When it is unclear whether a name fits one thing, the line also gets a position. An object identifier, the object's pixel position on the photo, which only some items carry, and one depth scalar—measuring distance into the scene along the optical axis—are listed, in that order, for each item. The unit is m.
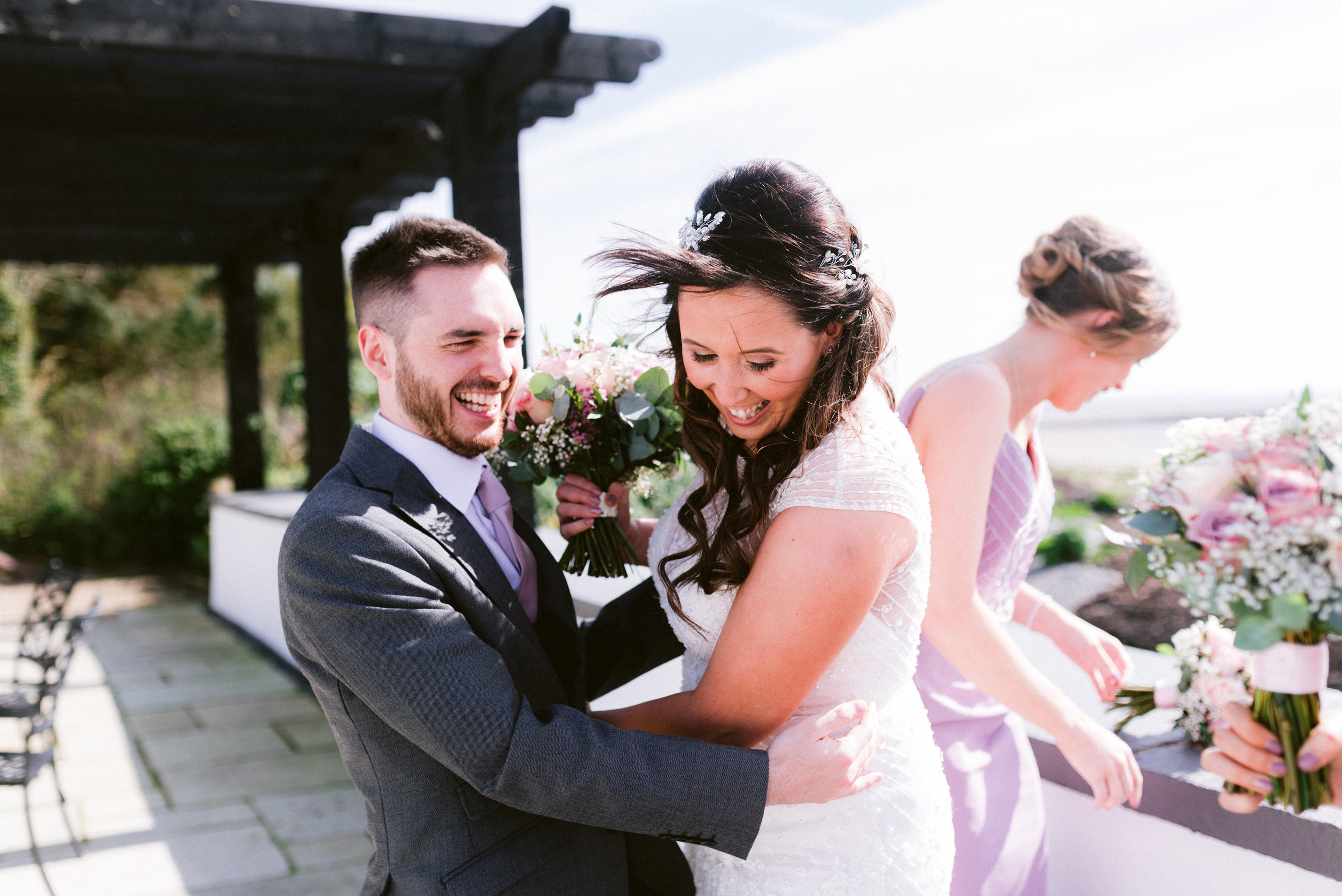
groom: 1.39
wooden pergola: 4.33
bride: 1.43
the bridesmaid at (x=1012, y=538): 1.84
